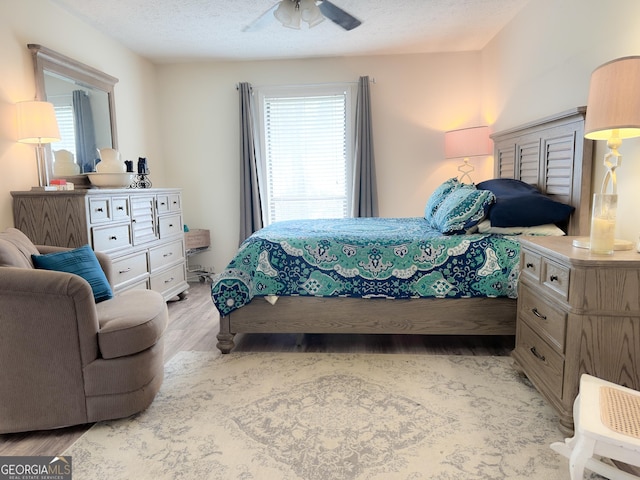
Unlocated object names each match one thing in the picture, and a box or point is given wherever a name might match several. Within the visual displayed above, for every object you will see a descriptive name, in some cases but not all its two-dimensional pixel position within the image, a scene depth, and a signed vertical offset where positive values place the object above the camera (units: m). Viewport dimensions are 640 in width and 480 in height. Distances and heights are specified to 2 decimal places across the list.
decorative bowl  3.34 +0.09
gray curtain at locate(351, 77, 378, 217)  4.70 +0.25
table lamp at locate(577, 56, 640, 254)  1.74 +0.27
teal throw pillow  2.25 -0.41
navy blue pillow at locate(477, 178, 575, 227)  2.65 -0.19
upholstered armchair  1.82 -0.74
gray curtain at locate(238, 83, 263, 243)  4.81 +0.15
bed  2.62 -0.59
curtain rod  4.77 +1.16
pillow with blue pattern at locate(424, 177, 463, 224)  3.50 -0.12
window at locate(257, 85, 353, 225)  4.87 +0.41
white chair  1.24 -0.76
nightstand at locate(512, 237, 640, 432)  1.70 -0.60
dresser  2.82 -0.28
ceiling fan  2.58 +1.11
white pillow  2.66 -0.32
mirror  3.11 +0.69
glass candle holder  1.80 -0.20
